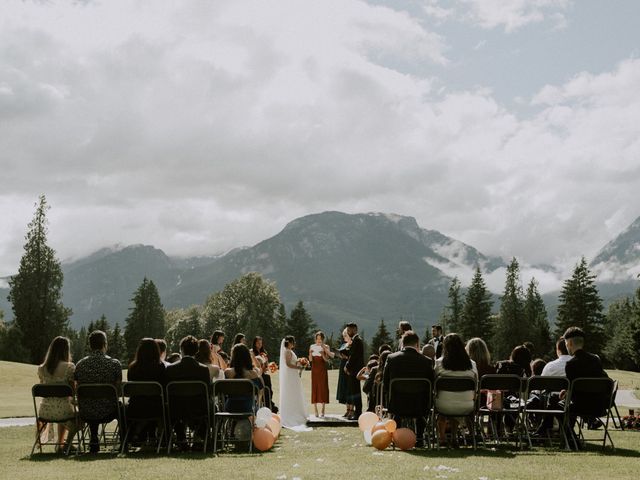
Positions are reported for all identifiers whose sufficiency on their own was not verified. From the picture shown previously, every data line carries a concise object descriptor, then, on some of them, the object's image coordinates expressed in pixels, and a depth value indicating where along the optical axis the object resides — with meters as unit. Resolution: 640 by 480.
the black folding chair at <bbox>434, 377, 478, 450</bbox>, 10.66
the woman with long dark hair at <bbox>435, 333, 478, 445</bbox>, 10.80
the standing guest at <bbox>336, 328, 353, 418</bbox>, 17.31
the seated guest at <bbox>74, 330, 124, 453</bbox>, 10.94
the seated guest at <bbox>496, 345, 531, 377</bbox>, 12.82
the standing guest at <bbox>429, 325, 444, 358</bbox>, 17.17
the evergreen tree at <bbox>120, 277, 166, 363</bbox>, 96.88
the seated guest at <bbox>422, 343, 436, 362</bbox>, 15.31
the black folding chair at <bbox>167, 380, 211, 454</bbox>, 10.98
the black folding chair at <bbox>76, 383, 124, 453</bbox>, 10.77
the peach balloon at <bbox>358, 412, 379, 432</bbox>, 11.54
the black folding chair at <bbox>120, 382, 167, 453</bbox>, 10.80
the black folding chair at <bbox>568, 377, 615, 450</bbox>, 10.70
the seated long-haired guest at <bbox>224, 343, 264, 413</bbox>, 13.01
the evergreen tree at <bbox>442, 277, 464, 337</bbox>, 104.81
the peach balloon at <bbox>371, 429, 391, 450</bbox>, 10.57
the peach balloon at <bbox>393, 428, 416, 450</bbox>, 10.55
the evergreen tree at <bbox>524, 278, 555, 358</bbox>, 89.19
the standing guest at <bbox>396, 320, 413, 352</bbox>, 14.63
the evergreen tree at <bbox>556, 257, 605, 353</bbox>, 80.56
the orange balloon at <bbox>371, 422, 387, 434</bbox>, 10.71
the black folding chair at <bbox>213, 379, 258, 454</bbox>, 11.29
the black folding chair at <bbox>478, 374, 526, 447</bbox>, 10.95
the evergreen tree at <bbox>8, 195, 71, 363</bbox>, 68.75
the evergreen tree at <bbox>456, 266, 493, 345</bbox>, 94.12
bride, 17.06
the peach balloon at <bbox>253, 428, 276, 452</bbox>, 11.15
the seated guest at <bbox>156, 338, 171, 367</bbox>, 14.53
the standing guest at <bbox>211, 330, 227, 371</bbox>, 15.83
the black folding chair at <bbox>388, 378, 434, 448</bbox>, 10.95
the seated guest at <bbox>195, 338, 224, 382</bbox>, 12.85
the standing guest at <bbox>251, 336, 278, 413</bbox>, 17.22
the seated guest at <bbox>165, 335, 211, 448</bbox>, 11.05
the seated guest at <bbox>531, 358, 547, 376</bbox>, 14.18
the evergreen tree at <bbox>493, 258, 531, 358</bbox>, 95.94
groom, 17.22
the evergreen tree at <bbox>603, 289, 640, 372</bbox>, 66.31
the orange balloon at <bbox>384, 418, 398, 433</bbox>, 10.71
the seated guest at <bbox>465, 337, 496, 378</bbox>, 12.15
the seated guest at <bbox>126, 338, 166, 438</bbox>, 11.05
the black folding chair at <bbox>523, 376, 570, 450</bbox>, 10.91
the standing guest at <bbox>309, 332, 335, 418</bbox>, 18.06
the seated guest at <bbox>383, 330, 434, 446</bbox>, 11.01
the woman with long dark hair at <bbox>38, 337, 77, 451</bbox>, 11.02
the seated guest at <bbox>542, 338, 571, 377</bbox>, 12.05
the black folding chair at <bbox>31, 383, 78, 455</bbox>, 10.68
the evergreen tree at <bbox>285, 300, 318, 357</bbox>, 96.44
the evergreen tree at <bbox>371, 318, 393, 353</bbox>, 105.31
